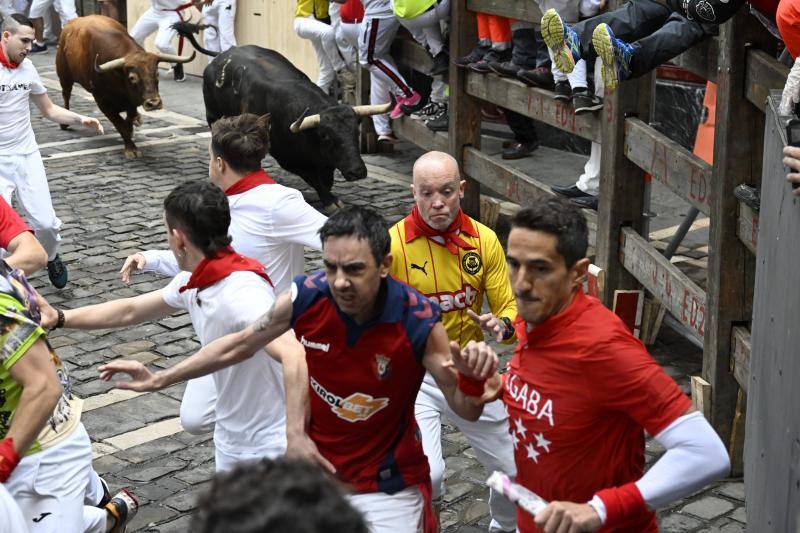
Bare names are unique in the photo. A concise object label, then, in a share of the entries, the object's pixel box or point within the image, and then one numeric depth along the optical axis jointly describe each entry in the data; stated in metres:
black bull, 12.76
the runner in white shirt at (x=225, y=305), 5.27
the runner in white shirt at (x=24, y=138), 10.45
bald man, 5.84
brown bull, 15.80
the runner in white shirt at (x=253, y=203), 6.67
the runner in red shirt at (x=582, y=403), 3.65
